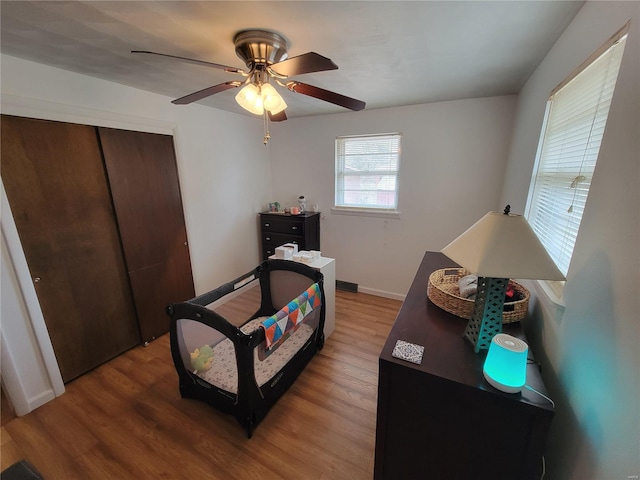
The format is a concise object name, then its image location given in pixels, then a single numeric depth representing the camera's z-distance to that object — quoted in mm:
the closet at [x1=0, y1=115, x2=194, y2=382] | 1688
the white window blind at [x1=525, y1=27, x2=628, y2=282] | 935
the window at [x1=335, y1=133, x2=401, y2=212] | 3020
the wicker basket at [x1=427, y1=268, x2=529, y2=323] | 1172
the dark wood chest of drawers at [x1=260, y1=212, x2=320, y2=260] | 3264
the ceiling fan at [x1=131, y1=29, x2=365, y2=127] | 1280
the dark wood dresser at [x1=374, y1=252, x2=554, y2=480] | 814
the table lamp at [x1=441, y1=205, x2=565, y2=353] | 865
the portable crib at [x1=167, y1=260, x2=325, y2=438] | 1446
